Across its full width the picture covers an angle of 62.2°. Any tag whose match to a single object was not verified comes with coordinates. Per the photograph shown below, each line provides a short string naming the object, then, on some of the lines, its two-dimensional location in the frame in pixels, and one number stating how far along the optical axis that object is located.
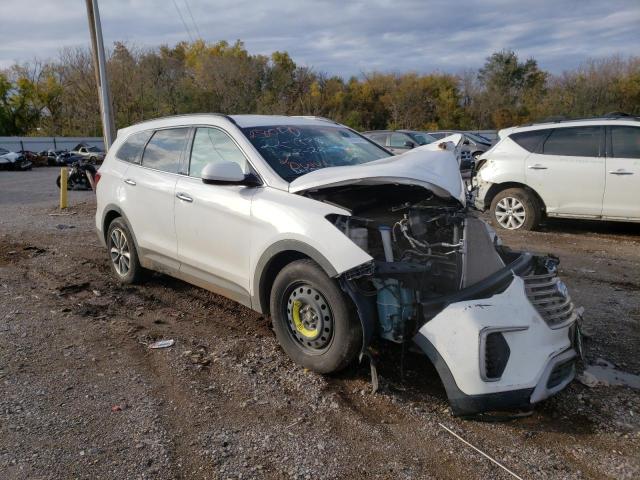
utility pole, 14.73
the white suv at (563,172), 8.03
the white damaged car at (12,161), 29.12
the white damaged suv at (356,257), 3.06
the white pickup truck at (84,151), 31.08
